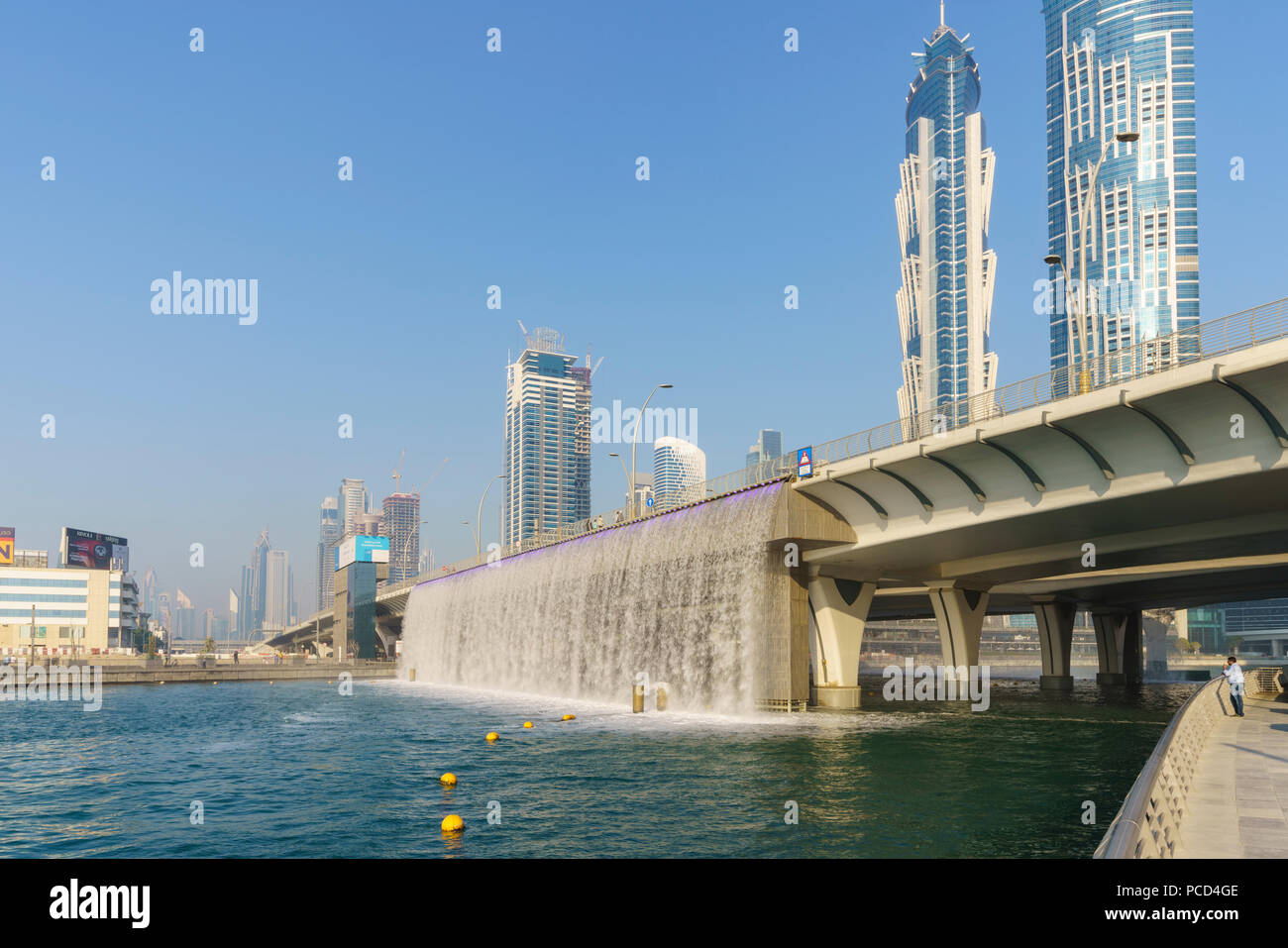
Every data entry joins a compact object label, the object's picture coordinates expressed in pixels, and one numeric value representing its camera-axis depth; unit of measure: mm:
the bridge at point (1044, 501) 30625
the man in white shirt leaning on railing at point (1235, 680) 35219
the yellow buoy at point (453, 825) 21797
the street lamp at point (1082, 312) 33719
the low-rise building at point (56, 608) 183750
